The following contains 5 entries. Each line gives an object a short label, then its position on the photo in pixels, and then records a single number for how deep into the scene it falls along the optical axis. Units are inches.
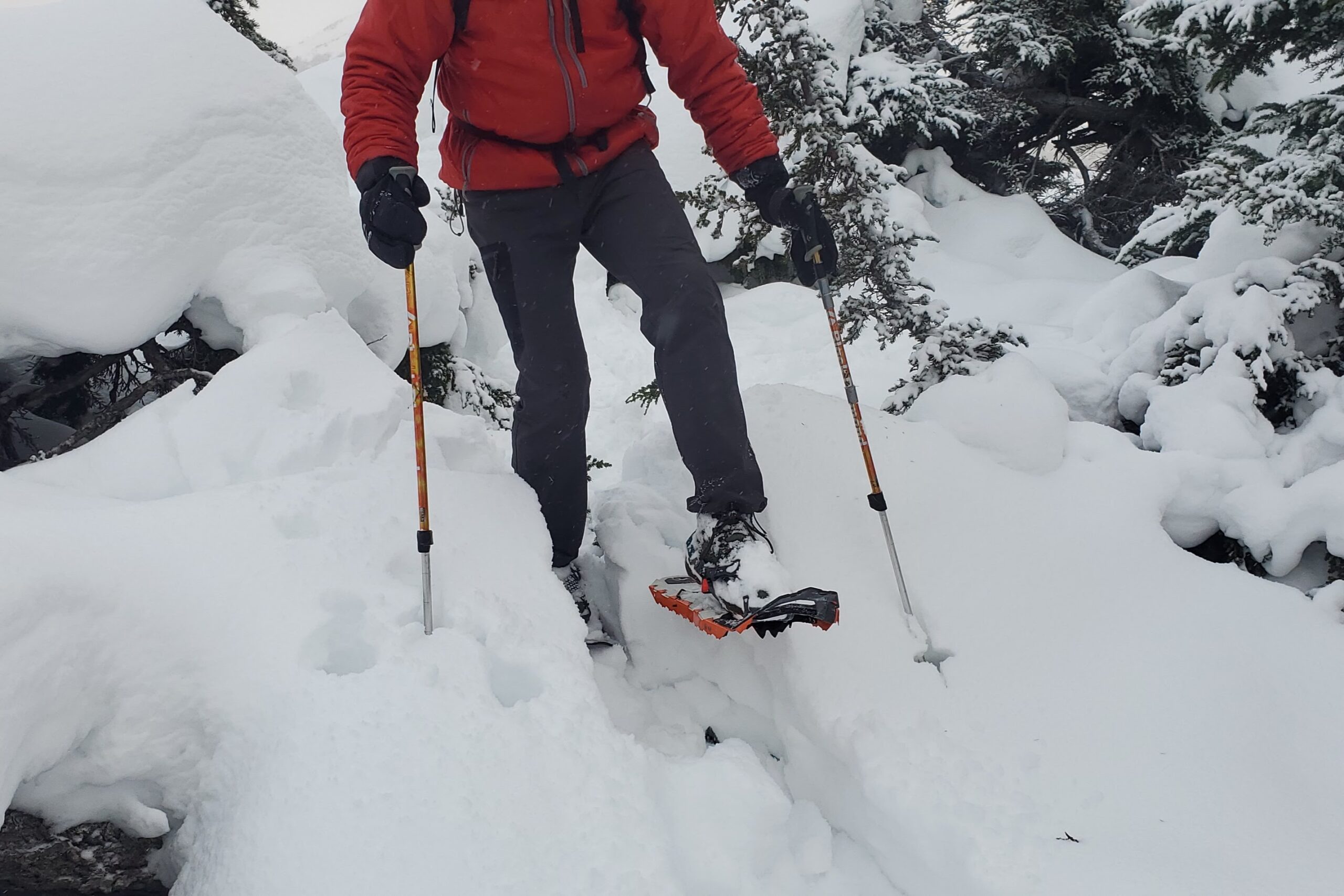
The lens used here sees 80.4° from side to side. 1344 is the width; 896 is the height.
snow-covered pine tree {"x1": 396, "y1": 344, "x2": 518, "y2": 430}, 215.5
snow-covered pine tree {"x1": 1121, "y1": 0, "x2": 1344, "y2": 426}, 157.2
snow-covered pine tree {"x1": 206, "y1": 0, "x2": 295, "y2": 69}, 268.8
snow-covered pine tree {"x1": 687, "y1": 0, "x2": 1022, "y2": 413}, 181.0
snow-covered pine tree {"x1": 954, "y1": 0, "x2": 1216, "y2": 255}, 336.8
